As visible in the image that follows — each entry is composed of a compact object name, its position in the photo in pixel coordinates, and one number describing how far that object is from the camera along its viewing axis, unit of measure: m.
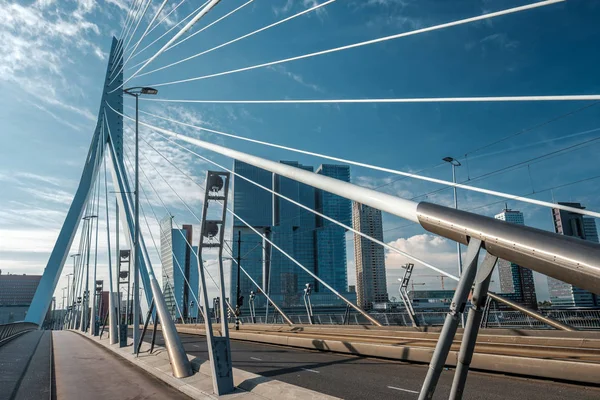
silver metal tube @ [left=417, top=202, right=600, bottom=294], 3.45
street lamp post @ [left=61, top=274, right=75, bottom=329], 109.54
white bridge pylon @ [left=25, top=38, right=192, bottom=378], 32.97
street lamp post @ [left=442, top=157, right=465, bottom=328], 30.47
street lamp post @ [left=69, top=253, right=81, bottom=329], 90.97
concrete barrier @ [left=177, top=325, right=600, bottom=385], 9.41
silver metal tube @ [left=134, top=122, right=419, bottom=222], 5.62
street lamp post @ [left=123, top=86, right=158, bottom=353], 21.39
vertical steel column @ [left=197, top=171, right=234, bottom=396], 9.88
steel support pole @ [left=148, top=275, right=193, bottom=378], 12.12
